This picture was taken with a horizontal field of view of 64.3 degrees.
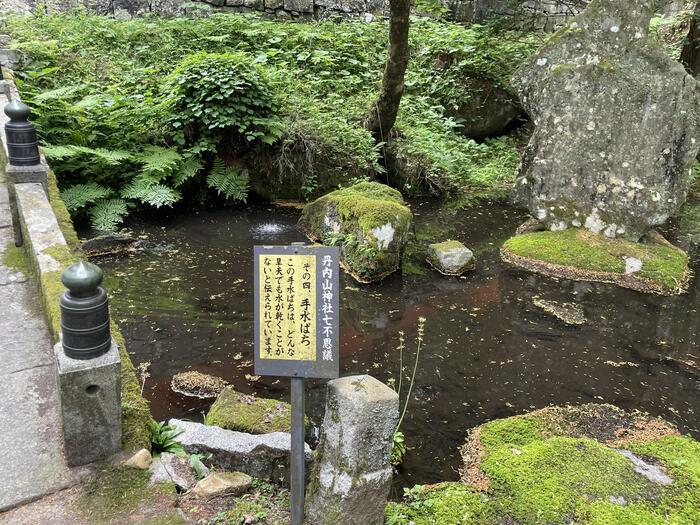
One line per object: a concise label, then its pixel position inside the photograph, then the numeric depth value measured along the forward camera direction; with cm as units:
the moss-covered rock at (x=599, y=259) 802
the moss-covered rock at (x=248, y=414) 445
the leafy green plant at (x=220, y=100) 984
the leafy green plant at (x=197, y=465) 359
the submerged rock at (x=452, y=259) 827
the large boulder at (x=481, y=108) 1393
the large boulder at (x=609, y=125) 827
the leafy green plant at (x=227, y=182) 1006
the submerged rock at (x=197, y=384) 545
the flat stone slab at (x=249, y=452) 395
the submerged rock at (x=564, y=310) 703
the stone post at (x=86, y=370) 300
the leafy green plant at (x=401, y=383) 469
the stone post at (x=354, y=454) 311
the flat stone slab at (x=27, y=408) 316
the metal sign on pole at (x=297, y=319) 315
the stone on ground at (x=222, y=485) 338
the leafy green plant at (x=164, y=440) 379
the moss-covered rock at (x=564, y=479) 392
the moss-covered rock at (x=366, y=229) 794
